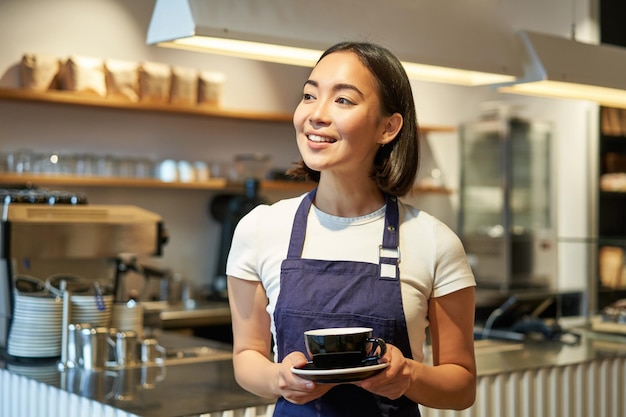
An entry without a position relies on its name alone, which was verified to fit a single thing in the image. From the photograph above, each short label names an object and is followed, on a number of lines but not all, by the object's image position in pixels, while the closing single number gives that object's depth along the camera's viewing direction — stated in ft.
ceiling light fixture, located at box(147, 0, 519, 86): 8.26
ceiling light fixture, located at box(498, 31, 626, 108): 10.93
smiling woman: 5.47
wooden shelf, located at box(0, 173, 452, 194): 15.96
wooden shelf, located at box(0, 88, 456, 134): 16.11
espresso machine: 10.75
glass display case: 22.57
